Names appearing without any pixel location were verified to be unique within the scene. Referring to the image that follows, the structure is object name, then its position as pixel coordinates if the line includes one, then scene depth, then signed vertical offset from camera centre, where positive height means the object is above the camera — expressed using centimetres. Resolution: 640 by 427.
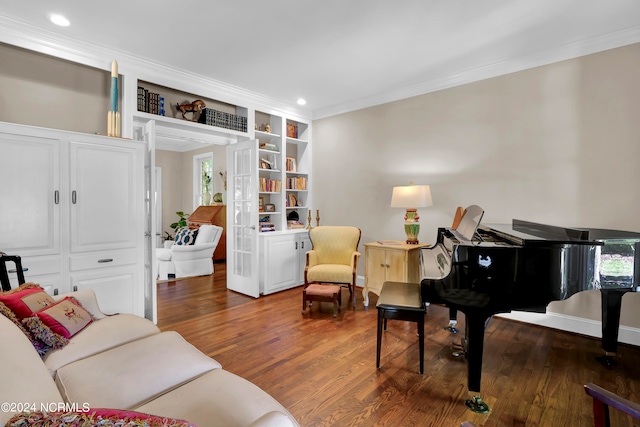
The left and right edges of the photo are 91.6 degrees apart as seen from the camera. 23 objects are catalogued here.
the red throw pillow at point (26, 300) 159 -52
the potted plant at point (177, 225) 723 -47
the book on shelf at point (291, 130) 500 +122
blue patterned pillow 572 -60
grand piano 179 -40
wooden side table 349 -67
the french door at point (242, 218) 407 -18
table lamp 351 +5
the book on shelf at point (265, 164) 454 +61
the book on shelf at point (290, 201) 490 +7
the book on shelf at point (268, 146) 456 +87
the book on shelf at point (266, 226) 440 -30
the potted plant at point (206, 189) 772 +40
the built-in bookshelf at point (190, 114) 335 +109
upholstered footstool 342 -98
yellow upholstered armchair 378 -57
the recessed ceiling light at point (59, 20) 249 +150
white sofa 86 -73
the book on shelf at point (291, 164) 484 +65
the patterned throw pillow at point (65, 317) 163 -63
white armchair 528 -90
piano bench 221 -74
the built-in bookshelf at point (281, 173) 459 +51
